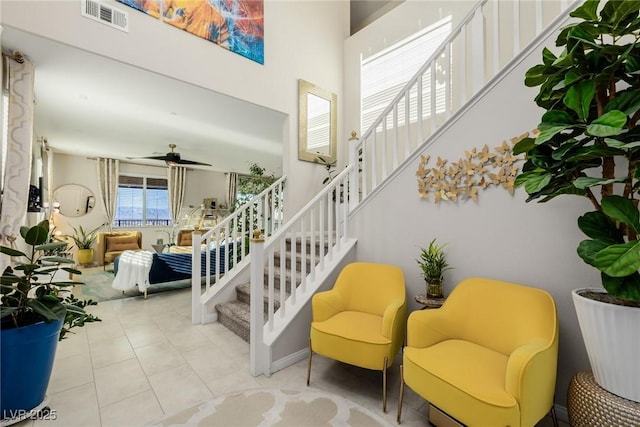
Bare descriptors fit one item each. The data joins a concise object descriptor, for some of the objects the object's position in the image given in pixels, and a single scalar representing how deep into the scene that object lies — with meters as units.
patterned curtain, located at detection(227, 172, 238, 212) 9.60
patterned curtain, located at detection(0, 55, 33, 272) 2.47
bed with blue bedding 4.20
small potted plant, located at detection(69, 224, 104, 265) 6.68
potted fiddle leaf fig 1.17
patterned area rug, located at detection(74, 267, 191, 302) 4.39
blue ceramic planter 1.65
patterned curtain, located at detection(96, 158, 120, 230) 7.37
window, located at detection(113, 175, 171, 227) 7.84
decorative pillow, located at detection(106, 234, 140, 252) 6.90
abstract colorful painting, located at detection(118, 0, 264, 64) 3.04
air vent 2.57
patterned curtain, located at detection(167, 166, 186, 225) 8.40
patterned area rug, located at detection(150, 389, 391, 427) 1.73
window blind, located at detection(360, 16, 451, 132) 3.74
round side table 2.13
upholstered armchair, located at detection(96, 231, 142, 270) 6.71
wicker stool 1.17
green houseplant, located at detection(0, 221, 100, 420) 1.67
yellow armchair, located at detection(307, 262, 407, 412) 1.90
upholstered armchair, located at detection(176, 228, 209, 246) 7.80
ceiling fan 5.04
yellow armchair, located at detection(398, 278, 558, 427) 1.32
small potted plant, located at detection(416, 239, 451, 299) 2.22
